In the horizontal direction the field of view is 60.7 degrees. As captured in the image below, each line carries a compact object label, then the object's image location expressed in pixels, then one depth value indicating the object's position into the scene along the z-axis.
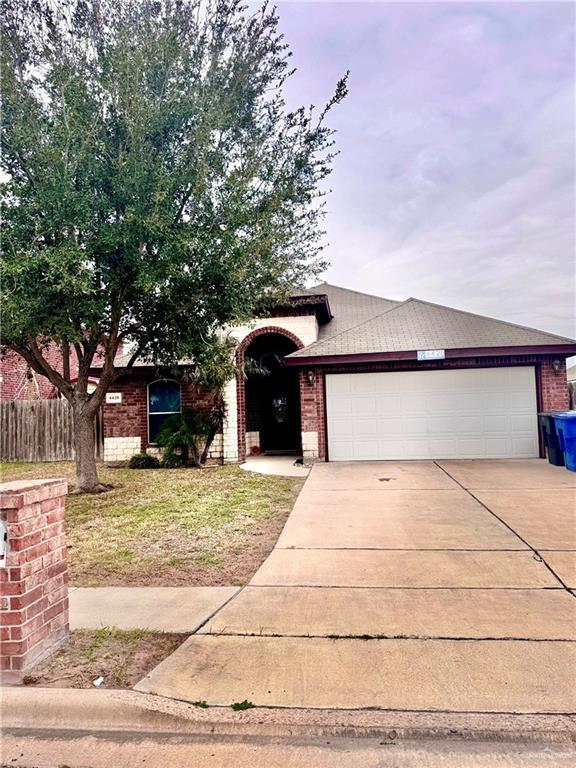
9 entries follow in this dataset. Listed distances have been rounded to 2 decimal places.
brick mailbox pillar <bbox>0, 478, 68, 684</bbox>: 2.89
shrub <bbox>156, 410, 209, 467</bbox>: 12.89
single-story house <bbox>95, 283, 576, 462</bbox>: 11.96
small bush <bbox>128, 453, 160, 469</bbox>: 13.16
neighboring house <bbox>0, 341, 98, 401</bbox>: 16.86
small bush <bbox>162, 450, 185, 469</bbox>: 13.01
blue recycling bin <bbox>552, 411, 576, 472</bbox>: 10.06
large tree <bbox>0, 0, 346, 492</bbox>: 7.37
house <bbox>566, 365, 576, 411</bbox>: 18.42
